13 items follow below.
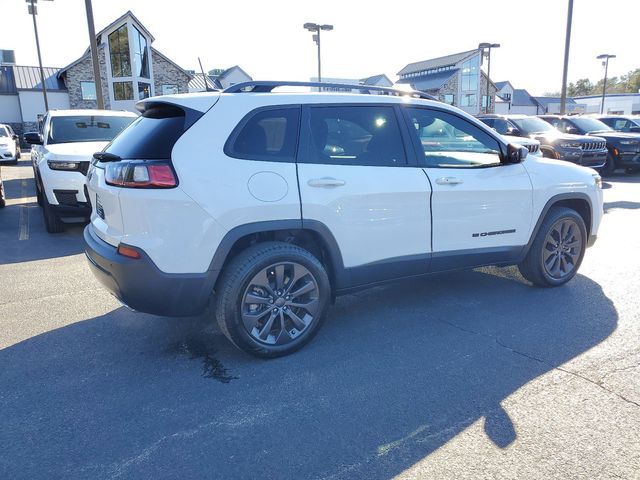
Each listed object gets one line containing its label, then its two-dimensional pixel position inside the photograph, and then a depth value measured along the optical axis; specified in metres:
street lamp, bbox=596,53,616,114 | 46.62
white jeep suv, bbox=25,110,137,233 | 7.00
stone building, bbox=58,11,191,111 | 38.22
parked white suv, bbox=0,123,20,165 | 19.67
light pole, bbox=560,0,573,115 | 21.65
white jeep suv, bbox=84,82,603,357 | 3.17
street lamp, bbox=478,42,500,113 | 43.28
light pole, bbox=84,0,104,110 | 15.16
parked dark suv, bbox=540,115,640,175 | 14.02
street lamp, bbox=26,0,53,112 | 32.56
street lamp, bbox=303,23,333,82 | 30.38
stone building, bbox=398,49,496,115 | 59.34
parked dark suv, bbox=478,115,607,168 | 12.67
